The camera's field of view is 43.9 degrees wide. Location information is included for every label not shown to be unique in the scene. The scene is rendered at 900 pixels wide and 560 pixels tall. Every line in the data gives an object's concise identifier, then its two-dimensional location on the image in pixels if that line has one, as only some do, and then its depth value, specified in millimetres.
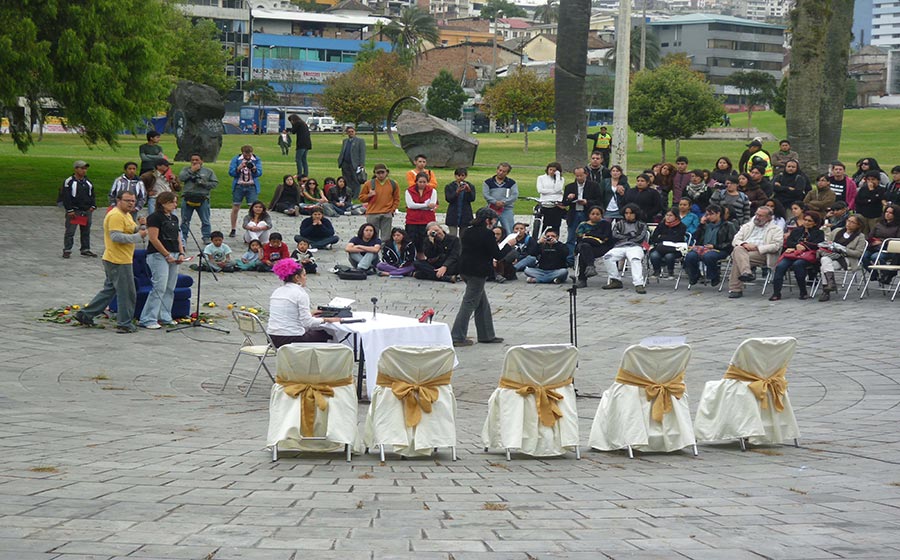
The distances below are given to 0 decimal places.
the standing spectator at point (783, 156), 23028
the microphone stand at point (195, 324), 15598
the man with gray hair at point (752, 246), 18531
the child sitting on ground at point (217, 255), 20375
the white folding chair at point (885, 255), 17688
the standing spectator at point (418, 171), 21738
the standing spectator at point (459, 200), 21578
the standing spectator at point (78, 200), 20423
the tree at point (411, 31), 122750
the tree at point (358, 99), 65562
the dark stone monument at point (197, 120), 43562
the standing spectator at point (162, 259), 15031
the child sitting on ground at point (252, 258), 20609
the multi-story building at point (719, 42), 155750
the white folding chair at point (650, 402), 9469
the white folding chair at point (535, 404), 9328
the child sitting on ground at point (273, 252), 19641
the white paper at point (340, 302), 12750
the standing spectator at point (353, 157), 30281
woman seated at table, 11859
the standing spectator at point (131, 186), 20375
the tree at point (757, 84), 102188
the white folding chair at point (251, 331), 12008
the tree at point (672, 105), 52531
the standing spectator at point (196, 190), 22562
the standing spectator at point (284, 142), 55844
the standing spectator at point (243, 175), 24234
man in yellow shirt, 14703
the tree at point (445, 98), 87688
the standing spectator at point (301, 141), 32062
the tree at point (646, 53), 114250
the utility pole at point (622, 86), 27578
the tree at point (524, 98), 64125
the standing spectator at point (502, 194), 21875
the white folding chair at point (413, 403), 9172
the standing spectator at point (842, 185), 21312
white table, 11711
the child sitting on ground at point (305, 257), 20641
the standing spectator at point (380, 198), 22052
